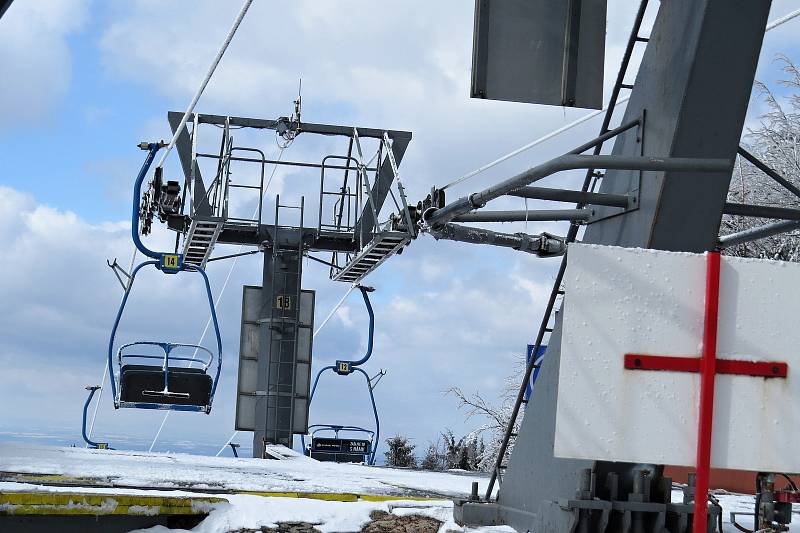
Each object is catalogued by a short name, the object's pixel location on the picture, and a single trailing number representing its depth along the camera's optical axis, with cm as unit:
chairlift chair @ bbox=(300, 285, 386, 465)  2361
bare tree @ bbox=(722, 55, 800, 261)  2556
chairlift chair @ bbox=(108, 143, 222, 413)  1730
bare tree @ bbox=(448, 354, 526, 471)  3122
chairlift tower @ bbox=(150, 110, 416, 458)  1953
